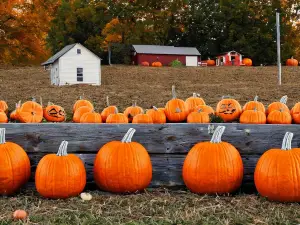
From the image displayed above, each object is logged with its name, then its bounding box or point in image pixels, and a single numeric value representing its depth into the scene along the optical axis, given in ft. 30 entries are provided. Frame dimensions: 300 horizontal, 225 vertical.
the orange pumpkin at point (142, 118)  17.40
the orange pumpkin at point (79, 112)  21.06
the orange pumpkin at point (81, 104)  23.91
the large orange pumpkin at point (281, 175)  11.26
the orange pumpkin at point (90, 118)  19.24
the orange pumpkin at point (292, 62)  97.35
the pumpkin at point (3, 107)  23.42
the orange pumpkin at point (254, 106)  19.64
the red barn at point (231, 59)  105.70
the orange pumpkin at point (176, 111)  19.40
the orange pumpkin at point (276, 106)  19.58
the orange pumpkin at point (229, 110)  19.29
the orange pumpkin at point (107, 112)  20.66
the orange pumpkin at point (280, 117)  17.85
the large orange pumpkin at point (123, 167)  12.31
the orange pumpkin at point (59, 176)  11.80
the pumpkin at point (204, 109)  18.39
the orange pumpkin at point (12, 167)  12.11
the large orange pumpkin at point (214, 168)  12.05
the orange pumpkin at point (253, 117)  17.98
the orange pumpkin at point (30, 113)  20.62
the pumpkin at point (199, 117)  17.25
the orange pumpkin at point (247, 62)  104.12
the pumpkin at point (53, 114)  22.27
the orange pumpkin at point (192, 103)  19.85
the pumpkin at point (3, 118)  19.70
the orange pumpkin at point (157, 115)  18.92
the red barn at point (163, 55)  100.27
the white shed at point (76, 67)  59.52
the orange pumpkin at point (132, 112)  19.72
